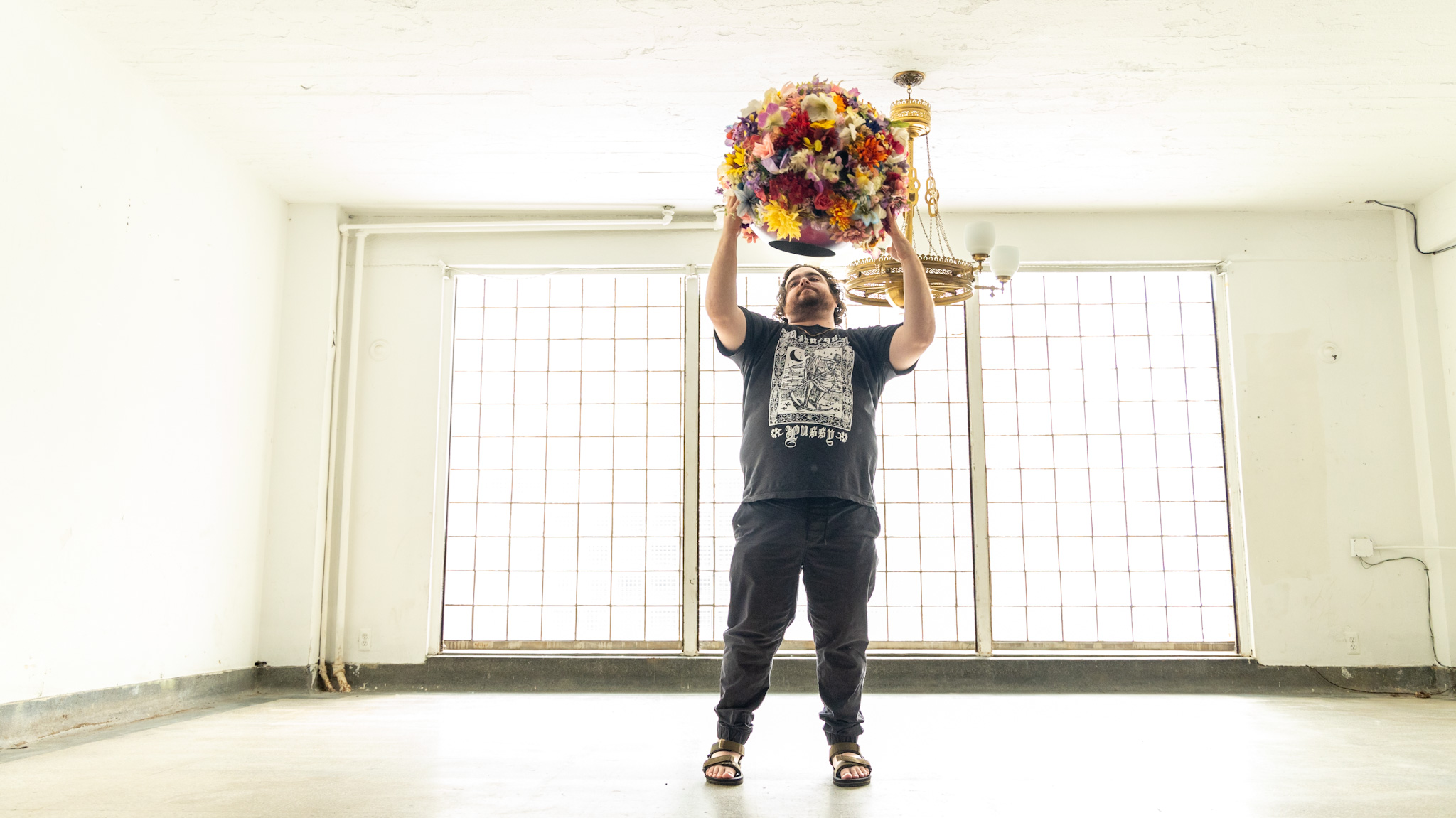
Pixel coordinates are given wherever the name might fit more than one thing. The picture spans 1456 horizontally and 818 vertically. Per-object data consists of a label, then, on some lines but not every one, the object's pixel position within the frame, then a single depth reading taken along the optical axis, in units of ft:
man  8.65
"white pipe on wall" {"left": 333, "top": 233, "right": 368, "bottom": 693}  17.53
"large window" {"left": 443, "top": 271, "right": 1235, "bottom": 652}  18.31
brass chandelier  9.95
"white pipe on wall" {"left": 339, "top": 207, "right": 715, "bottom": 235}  18.69
